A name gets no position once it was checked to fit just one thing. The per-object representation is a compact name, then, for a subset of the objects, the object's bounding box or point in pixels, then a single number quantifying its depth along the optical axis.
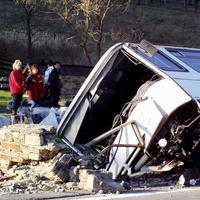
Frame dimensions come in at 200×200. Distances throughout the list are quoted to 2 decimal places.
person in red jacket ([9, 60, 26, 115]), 22.24
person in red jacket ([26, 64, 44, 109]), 23.74
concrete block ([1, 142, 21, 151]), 15.06
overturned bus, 13.37
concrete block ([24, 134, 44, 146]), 14.54
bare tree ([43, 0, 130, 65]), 46.86
